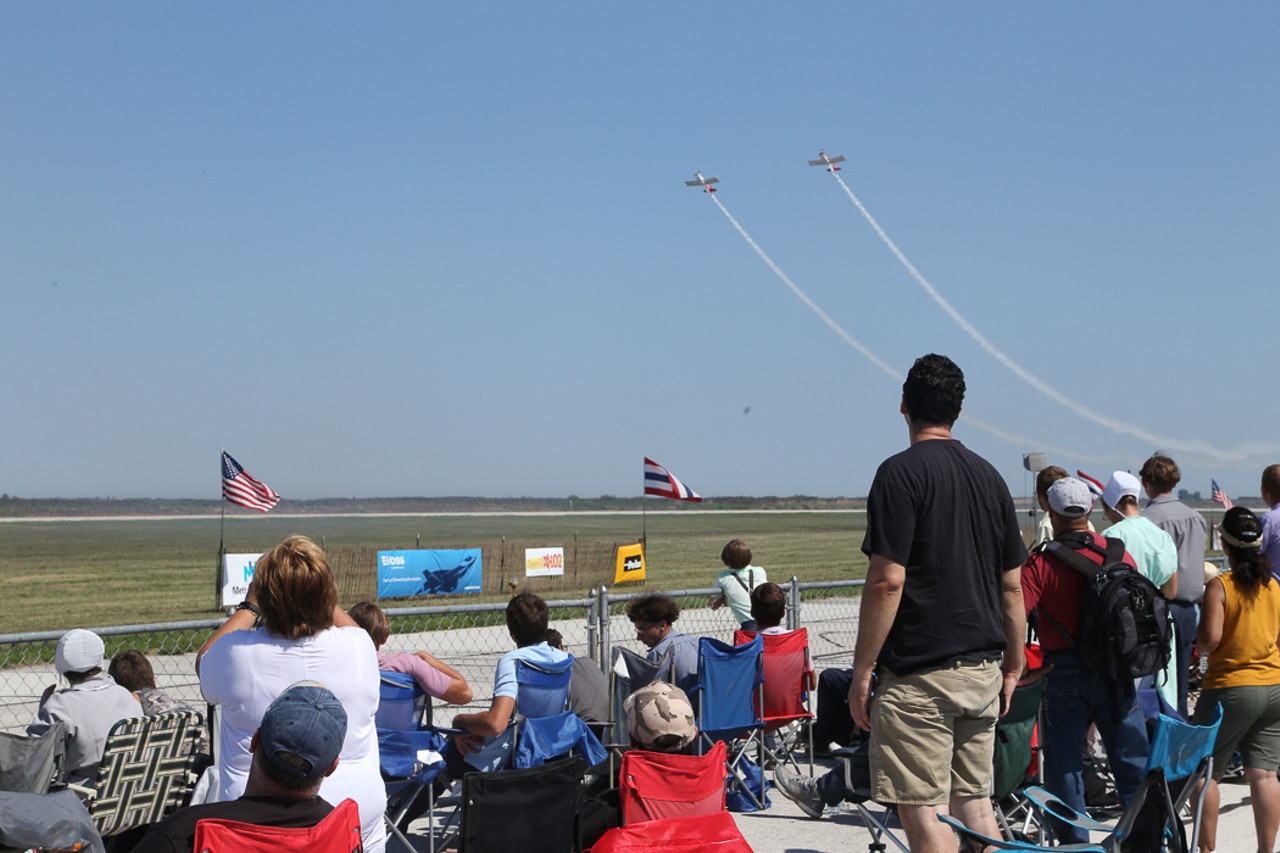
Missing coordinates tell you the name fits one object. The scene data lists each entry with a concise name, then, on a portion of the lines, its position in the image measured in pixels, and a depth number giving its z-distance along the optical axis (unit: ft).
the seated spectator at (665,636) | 24.26
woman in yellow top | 18.58
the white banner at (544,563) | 101.76
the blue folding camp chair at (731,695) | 23.67
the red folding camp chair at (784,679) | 25.72
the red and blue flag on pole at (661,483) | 85.10
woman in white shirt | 12.02
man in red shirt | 18.02
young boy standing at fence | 34.27
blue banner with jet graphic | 89.20
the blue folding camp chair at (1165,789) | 13.97
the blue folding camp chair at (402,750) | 18.52
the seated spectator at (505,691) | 18.69
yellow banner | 101.81
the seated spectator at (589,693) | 21.95
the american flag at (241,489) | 84.23
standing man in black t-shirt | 13.60
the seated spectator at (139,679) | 20.08
